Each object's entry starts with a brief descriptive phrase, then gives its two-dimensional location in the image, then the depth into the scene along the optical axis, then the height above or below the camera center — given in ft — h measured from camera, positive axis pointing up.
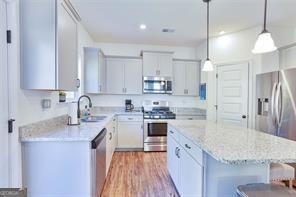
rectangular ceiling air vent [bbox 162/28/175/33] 10.03 +4.50
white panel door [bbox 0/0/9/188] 4.20 -0.25
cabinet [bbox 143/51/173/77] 12.32 +2.70
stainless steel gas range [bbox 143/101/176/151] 11.62 -2.76
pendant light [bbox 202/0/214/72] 7.00 +1.41
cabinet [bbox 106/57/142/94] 12.29 +1.73
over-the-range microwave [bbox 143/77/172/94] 12.50 +0.92
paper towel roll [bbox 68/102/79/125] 6.95 -0.80
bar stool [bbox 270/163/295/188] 4.59 -2.39
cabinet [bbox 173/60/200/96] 12.89 +1.63
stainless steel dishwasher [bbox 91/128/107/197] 5.16 -2.58
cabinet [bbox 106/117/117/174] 8.04 -2.64
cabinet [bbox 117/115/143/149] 11.66 -2.82
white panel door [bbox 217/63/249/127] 9.90 +0.12
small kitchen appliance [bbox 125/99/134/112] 12.67 -0.79
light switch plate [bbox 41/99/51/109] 5.63 -0.27
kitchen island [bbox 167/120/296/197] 3.49 -1.55
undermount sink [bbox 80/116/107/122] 8.30 -1.34
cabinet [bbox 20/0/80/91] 4.71 +1.66
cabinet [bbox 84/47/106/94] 10.18 +1.79
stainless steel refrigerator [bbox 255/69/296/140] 7.25 -0.40
